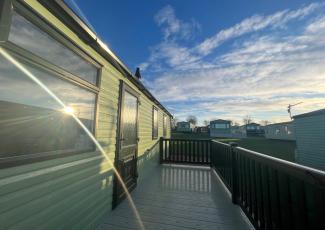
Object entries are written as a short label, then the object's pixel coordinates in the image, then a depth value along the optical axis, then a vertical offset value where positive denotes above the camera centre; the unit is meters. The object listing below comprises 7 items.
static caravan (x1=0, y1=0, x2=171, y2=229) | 1.30 +0.13
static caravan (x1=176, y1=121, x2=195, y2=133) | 40.97 +1.40
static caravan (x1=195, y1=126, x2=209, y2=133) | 40.92 +0.92
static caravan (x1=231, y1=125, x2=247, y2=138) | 31.77 -0.30
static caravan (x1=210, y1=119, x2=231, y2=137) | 31.58 +0.93
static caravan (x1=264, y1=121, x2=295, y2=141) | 23.60 +0.43
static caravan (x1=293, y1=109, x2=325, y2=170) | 8.92 -0.25
